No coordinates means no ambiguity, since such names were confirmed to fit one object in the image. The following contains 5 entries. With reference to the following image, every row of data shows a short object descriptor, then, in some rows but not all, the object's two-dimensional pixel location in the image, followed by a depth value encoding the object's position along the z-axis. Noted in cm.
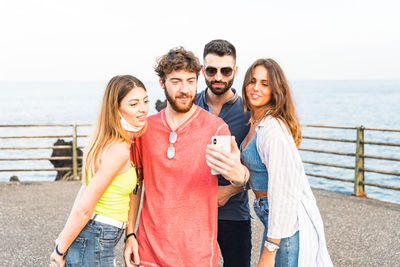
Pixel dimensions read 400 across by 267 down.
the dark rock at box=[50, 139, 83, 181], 1311
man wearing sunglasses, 274
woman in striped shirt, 190
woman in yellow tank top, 196
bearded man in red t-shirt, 195
